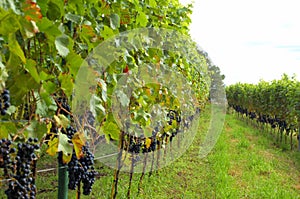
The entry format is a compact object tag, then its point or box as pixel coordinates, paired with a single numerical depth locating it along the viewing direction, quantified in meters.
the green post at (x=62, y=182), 2.63
